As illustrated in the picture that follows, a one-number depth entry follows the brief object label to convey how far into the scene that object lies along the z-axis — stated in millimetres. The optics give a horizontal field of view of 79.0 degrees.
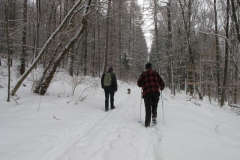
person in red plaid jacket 4977
